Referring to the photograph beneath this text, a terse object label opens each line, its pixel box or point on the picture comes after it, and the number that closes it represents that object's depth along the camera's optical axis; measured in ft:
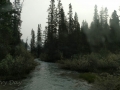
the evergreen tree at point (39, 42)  224.12
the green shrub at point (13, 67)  49.14
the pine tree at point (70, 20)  139.01
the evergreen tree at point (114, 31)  138.80
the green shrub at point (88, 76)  45.18
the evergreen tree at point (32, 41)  237.39
